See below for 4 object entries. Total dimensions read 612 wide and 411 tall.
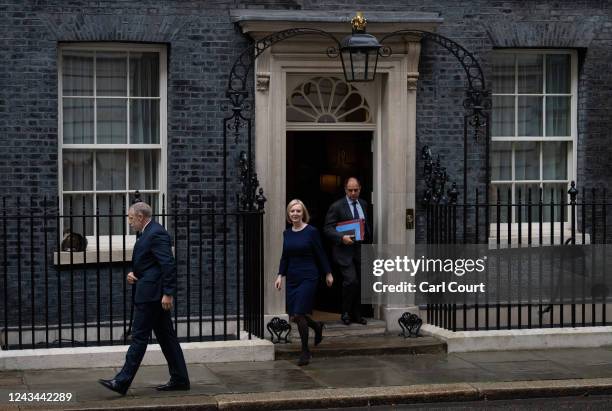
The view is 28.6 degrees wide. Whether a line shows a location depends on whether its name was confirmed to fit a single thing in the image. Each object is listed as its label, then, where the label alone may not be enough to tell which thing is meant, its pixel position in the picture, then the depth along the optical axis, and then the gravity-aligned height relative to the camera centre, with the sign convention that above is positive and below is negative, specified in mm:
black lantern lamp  12391 +1437
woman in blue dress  12062 -779
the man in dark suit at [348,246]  13680 -651
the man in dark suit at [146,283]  10297 -812
